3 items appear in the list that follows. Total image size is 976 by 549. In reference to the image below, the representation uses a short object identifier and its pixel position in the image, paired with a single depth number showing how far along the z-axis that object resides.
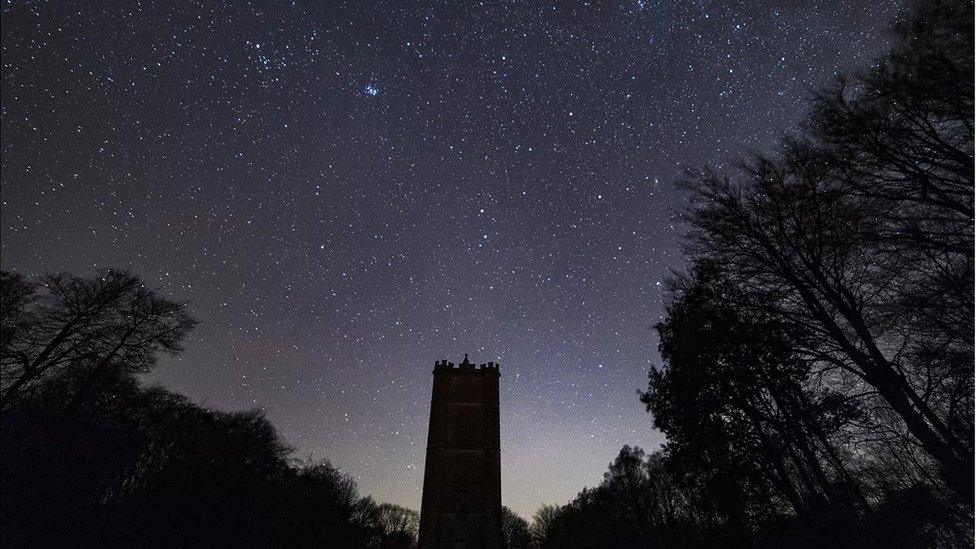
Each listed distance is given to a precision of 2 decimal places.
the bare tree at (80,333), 12.88
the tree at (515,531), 80.25
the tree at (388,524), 70.17
